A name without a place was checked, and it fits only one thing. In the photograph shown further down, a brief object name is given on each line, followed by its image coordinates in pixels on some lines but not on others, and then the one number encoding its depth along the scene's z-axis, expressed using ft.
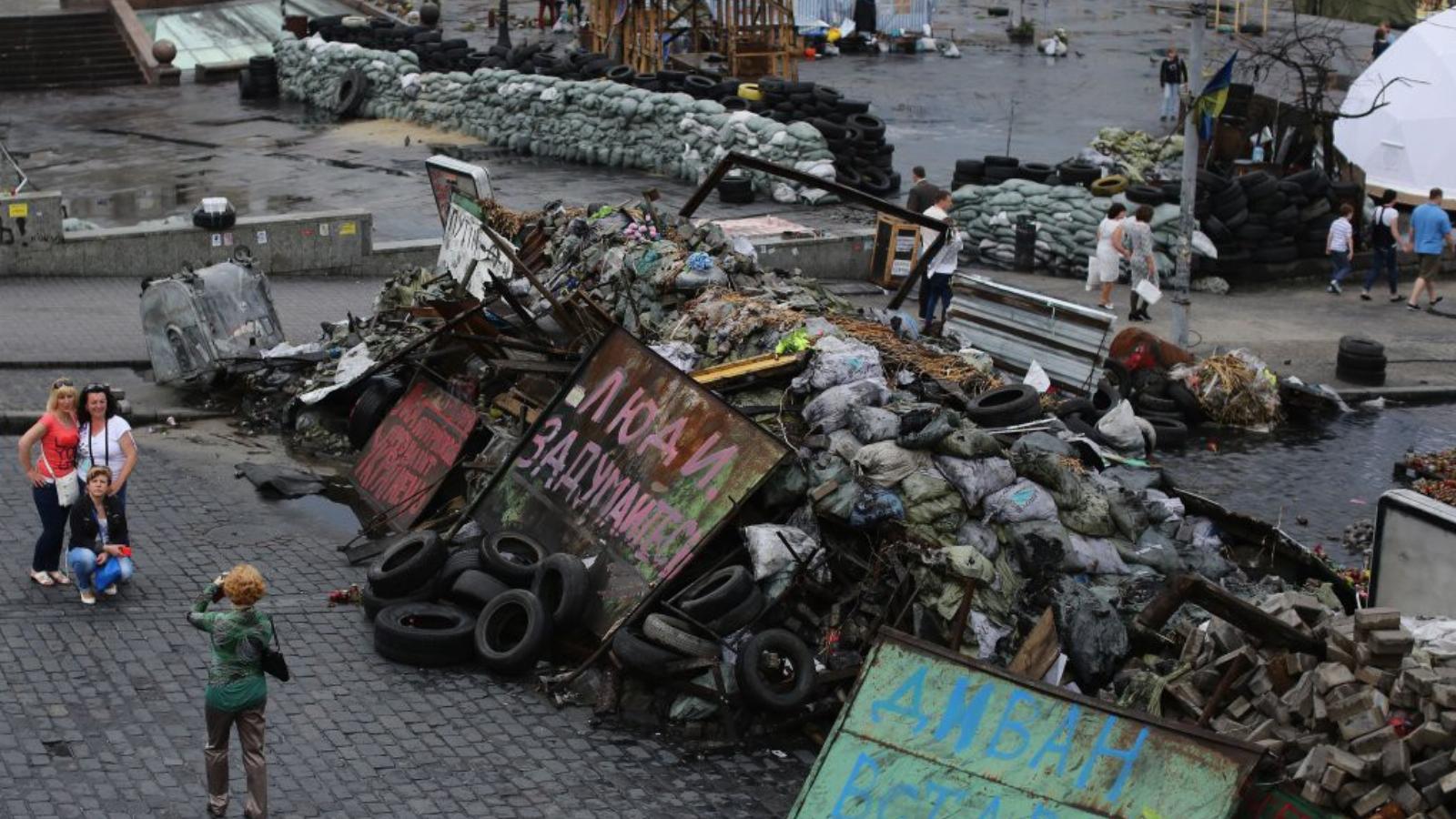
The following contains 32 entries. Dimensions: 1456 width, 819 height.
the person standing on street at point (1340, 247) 78.28
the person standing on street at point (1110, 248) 71.51
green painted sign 27.37
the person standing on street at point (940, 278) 64.18
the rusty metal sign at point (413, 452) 45.03
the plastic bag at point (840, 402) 40.29
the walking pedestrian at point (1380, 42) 141.28
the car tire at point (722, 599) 34.96
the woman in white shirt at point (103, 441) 38.27
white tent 98.37
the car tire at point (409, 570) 37.99
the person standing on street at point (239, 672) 28.99
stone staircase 127.95
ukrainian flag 62.53
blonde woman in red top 37.96
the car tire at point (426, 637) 36.35
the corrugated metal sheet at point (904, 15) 151.43
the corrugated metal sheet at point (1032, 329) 59.11
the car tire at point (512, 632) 35.73
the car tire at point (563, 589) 36.35
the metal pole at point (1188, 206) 63.46
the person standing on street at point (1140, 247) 71.05
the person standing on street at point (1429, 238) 76.23
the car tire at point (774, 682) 33.68
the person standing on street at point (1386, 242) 78.69
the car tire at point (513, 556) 37.99
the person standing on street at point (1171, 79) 123.85
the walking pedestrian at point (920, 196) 78.48
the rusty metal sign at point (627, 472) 37.52
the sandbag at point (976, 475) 37.52
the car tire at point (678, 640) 34.50
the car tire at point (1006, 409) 42.37
